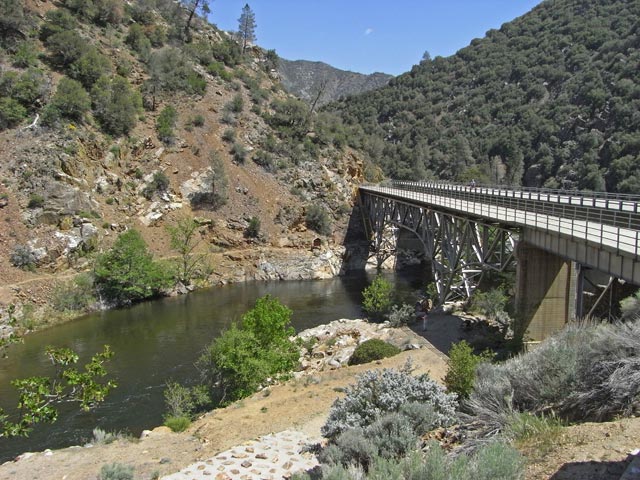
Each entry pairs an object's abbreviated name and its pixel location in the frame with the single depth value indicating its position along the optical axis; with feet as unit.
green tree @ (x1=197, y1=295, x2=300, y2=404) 58.03
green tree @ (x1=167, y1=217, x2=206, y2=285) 137.97
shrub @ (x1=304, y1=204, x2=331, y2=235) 173.06
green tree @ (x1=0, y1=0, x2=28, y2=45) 149.69
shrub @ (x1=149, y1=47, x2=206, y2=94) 180.65
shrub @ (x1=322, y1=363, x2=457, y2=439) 30.91
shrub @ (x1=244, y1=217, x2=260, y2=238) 160.65
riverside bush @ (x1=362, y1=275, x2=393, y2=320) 101.81
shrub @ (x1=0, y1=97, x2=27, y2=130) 128.57
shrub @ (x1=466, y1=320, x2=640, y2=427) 25.41
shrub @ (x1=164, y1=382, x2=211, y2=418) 54.13
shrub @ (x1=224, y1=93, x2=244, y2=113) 192.85
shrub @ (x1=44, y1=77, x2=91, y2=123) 135.95
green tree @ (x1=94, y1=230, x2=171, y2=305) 116.57
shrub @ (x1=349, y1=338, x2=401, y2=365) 65.10
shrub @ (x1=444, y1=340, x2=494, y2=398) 40.50
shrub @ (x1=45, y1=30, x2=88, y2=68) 157.07
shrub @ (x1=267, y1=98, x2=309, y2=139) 202.08
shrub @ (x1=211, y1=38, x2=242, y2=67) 227.61
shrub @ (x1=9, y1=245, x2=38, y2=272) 109.60
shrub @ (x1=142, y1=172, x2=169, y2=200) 150.71
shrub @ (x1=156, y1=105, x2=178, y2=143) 165.27
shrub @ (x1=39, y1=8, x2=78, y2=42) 162.09
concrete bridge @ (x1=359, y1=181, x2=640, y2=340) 48.34
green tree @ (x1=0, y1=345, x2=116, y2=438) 30.01
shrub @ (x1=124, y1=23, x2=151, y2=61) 190.79
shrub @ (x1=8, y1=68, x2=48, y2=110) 134.31
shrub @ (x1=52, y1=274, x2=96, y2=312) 107.34
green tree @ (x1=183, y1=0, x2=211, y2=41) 228.63
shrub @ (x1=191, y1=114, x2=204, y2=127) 177.78
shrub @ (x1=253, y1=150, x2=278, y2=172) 183.52
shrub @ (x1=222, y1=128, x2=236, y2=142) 181.06
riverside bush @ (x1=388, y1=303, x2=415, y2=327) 89.76
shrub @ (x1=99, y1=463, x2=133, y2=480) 31.81
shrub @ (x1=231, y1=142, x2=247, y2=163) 178.19
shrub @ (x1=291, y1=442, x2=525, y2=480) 17.90
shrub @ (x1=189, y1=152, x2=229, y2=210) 160.35
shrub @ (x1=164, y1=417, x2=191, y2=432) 46.34
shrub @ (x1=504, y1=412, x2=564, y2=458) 22.35
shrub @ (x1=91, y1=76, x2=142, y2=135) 152.46
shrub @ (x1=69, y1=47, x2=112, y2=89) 155.53
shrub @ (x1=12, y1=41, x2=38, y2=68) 146.61
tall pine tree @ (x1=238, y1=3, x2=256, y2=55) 264.31
